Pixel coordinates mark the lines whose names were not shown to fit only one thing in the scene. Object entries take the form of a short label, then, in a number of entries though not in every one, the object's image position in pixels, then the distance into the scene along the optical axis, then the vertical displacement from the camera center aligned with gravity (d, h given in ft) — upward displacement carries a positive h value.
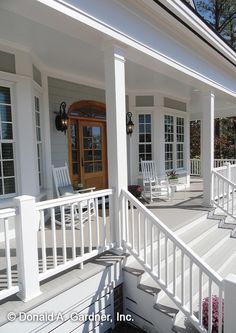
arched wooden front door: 18.35 +0.59
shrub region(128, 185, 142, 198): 20.26 -2.97
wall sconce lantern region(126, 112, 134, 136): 22.20 +2.23
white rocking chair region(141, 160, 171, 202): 20.30 -2.74
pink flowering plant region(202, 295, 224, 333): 8.12 -5.16
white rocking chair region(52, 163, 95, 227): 14.62 -1.92
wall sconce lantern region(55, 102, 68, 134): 16.62 +1.98
